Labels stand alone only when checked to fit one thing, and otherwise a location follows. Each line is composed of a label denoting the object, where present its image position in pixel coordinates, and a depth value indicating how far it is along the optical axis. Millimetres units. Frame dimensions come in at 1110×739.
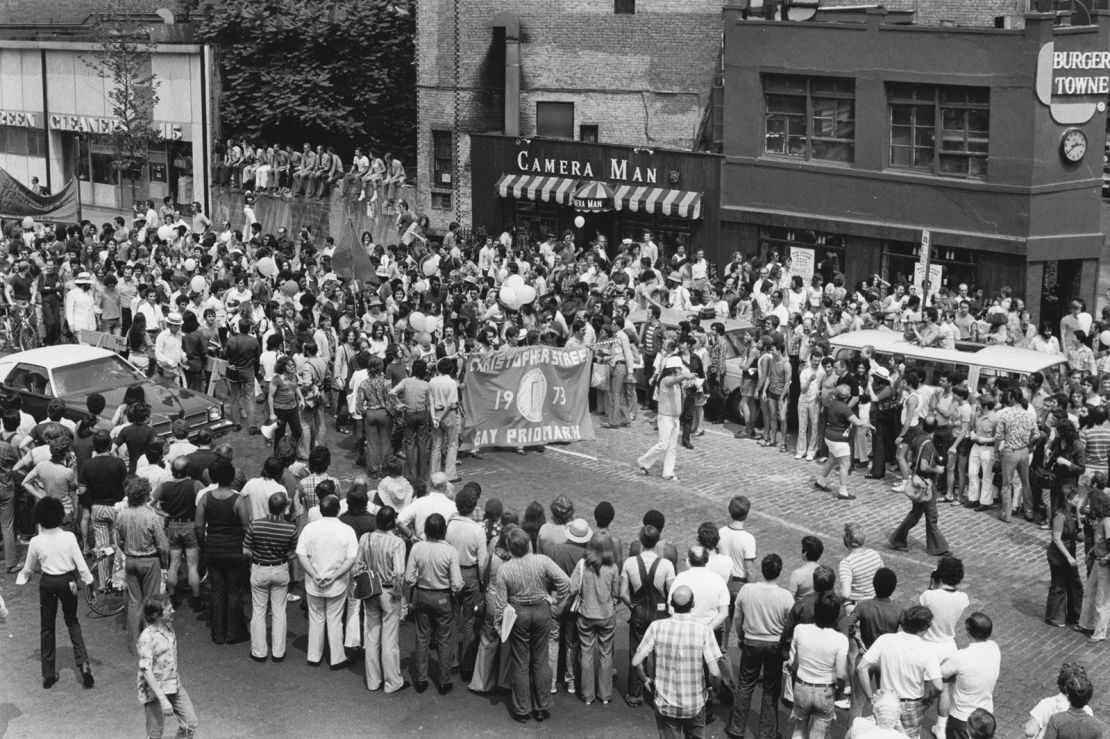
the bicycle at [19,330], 26544
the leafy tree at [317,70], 43875
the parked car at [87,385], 20266
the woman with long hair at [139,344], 23406
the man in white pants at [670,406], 19766
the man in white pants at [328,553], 13461
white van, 19517
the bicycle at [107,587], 15180
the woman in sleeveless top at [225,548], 14156
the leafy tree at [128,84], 42875
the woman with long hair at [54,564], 13227
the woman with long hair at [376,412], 19344
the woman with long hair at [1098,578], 14523
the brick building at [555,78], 36750
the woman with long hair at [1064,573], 15000
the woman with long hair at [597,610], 12898
